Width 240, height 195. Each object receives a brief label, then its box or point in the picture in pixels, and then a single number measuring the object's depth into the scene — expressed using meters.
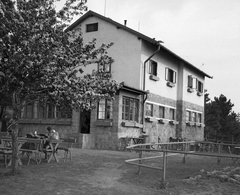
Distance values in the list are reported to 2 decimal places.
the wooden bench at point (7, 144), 9.08
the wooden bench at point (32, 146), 9.47
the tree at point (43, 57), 7.00
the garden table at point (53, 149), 10.00
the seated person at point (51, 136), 10.32
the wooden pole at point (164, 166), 7.01
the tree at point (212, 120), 35.47
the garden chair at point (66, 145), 10.66
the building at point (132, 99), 16.91
